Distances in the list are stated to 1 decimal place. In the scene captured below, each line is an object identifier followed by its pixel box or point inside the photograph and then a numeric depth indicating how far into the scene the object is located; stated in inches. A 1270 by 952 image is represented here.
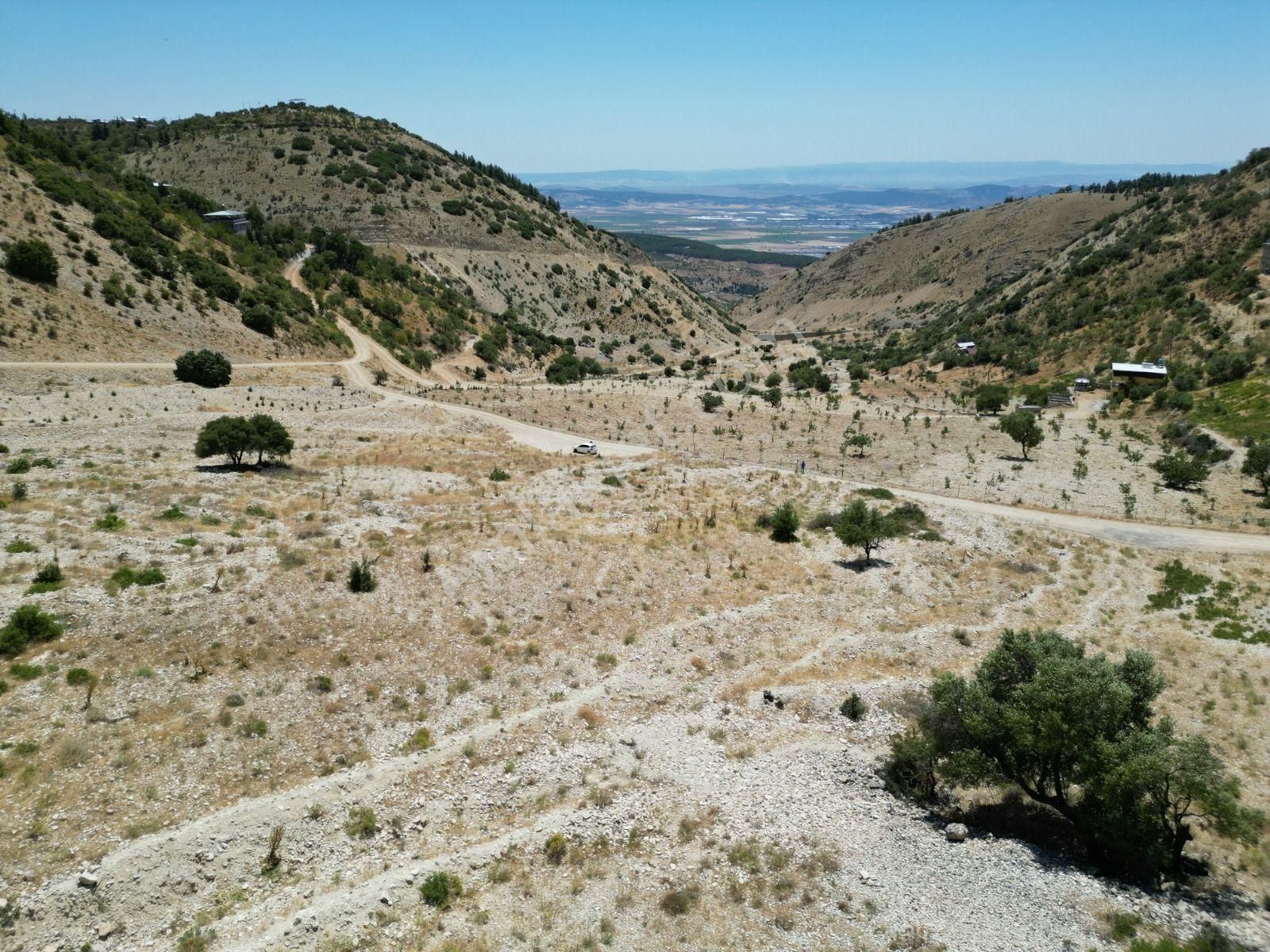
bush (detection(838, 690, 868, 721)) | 922.1
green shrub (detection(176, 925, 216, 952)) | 555.8
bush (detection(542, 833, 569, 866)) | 668.1
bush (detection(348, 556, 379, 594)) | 1049.2
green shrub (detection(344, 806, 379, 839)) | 681.0
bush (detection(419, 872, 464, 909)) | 610.9
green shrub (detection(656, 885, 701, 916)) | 612.9
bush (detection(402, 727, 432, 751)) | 794.4
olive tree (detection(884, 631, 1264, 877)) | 643.5
